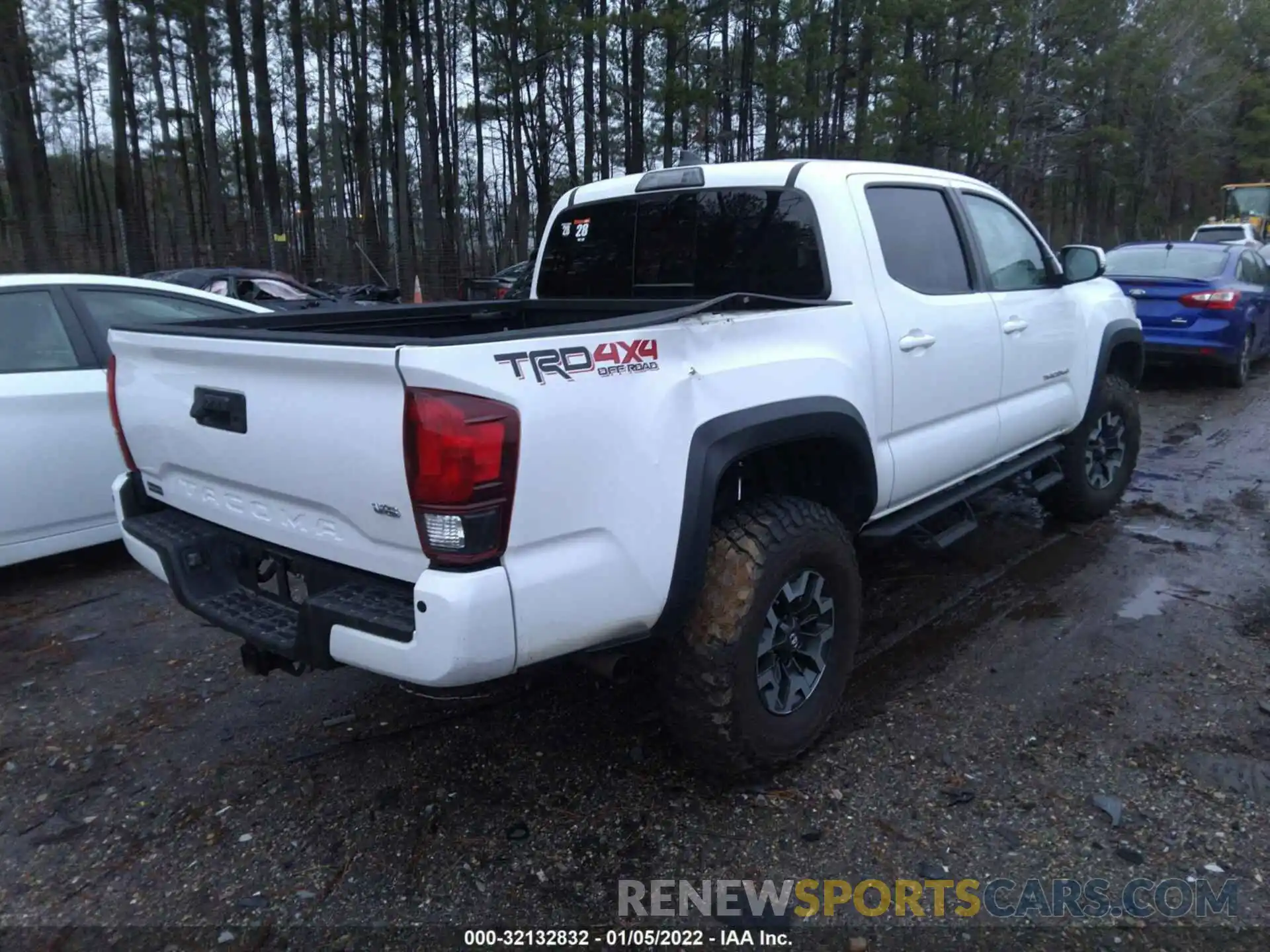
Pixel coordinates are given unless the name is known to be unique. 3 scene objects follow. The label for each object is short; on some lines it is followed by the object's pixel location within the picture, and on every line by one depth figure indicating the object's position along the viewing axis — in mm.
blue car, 9898
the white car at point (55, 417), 4828
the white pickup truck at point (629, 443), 2373
